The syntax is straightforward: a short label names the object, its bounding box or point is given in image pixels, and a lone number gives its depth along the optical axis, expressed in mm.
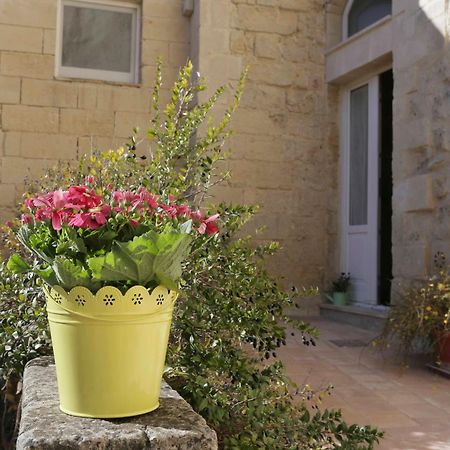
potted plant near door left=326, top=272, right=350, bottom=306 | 5719
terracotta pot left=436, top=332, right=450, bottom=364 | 3547
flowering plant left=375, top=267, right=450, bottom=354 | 3502
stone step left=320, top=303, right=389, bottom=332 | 4910
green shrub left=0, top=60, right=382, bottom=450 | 1816
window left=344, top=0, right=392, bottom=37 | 5738
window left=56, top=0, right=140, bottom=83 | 5746
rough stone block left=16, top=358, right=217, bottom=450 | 1147
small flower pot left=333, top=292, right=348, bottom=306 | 5711
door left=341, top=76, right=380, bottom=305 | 5547
